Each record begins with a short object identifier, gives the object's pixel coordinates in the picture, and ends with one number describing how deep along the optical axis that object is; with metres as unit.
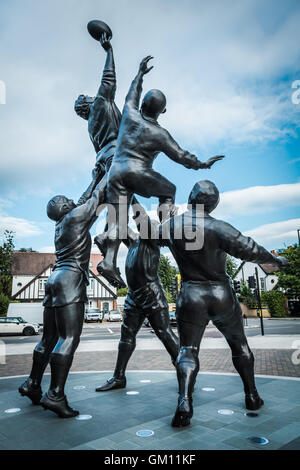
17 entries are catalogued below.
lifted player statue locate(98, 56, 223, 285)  4.03
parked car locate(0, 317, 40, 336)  21.56
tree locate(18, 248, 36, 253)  63.98
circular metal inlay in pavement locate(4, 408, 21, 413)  3.97
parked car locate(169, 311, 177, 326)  22.47
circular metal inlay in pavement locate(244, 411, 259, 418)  3.53
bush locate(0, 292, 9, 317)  31.50
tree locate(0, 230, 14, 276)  34.53
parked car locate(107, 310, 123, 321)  37.22
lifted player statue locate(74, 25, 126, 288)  4.86
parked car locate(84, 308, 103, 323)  35.62
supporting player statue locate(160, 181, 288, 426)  3.44
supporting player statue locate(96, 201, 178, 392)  4.65
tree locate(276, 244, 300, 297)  35.19
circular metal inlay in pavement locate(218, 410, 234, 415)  3.66
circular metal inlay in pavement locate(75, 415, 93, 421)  3.58
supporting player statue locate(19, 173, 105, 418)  3.82
